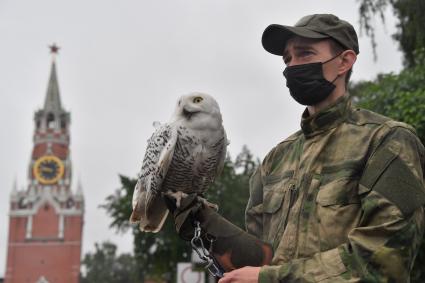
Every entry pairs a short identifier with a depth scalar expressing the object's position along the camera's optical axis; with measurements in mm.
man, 2424
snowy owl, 3191
